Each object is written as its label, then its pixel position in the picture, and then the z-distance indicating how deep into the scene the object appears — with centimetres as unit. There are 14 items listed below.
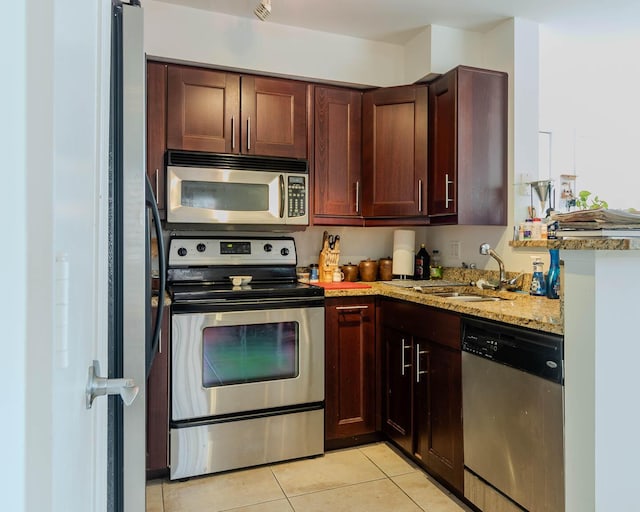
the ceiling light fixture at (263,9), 225
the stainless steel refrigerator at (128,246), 109
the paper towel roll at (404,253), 319
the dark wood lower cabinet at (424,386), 215
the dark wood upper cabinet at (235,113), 260
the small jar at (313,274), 309
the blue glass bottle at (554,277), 231
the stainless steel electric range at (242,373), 232
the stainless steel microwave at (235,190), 258
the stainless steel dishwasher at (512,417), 161
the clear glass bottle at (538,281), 242
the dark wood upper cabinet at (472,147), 262
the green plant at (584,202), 274
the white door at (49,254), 31
